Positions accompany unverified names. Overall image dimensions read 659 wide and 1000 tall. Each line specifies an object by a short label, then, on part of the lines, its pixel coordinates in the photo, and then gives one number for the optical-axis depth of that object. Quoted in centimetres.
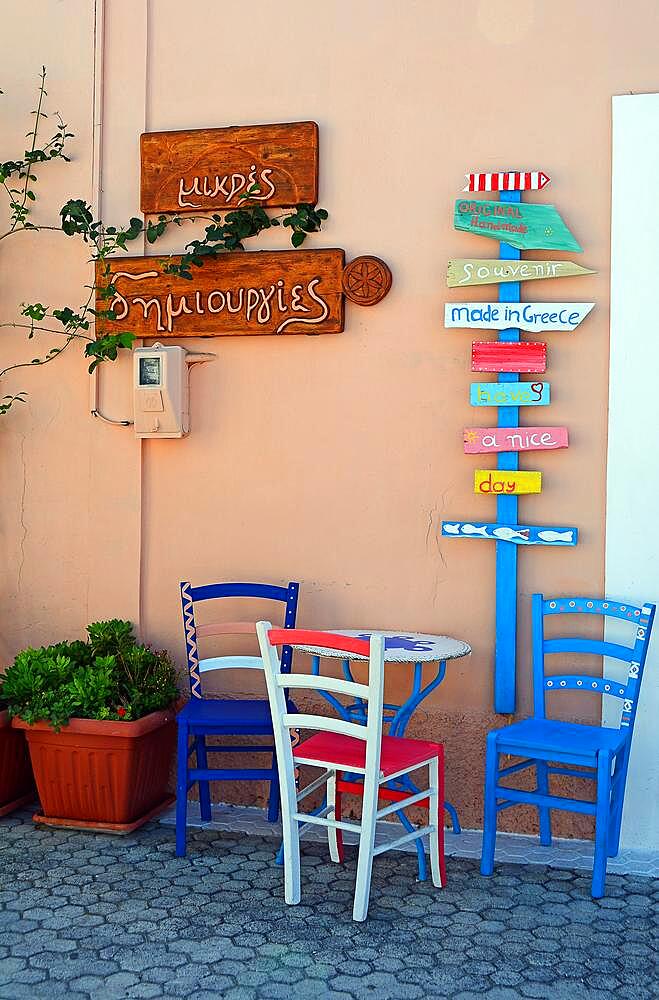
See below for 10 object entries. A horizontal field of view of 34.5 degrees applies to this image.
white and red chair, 335
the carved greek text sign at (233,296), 454
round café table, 380
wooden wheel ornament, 448
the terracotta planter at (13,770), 454
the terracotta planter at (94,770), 422
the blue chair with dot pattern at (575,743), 367
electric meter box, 460
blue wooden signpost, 428
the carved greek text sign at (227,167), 457
